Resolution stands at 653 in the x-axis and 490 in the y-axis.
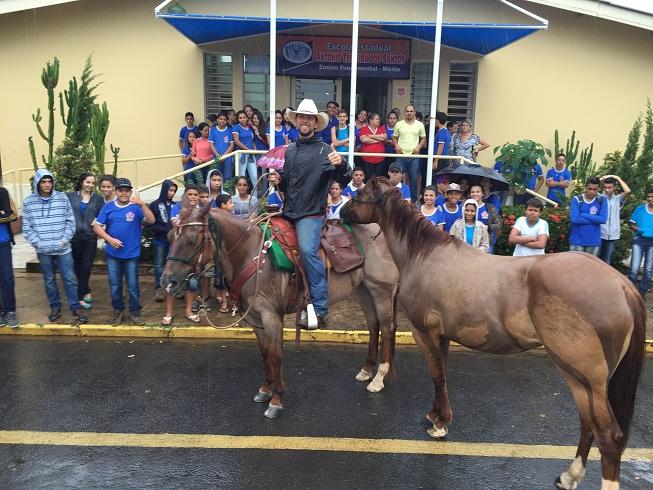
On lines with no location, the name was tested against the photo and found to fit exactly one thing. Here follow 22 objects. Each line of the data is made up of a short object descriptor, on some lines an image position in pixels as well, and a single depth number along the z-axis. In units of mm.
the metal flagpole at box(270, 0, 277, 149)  9059
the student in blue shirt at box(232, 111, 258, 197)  10914
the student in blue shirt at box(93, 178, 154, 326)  7008
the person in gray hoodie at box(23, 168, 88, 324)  6922
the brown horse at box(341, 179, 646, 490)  3578
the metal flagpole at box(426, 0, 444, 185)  9242
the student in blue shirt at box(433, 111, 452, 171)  11031
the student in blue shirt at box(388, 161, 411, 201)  8016
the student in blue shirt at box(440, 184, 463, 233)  7473
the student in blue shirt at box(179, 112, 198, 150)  12359
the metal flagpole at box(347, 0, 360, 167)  9080
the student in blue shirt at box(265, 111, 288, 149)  10680
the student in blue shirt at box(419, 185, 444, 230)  7363
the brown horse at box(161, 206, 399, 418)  4418
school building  12805
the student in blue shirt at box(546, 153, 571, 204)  11422
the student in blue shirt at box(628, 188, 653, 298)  8031
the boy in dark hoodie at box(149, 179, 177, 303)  7609
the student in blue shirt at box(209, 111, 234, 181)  10953
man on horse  5023
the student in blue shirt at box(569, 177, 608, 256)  7930
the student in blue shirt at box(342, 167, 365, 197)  8391
